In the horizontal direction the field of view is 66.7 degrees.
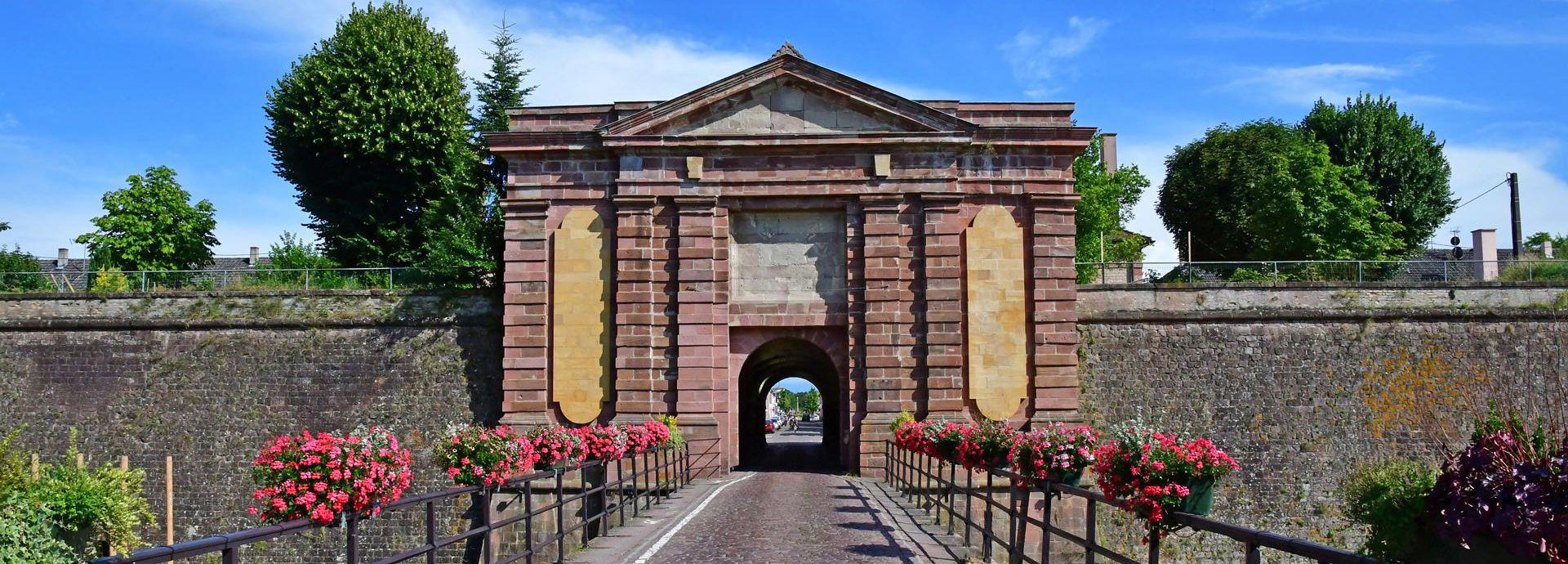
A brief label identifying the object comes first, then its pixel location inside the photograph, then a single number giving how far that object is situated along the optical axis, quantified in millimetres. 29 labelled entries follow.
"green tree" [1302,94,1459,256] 45125
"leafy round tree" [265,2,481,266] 36250
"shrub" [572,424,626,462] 16938
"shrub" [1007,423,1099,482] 12250
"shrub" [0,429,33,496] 14203
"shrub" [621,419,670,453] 18812
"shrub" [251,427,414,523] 7688
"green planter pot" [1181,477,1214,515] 8961
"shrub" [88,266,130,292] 29484
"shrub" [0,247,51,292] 29516
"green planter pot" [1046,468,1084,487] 12717
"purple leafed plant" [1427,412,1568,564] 5520
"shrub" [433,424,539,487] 13906
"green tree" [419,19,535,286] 30812
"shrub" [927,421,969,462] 17062
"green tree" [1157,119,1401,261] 40094
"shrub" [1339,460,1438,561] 11336
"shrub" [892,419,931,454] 18625
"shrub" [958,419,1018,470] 15547
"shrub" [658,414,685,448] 22930
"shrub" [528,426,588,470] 16062
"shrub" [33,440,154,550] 15938
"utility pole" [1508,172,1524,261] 48938
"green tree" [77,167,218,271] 38812
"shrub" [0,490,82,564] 10922
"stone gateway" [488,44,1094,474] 25219
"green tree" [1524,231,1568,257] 58175
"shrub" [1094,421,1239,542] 8516
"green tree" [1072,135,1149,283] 46000
